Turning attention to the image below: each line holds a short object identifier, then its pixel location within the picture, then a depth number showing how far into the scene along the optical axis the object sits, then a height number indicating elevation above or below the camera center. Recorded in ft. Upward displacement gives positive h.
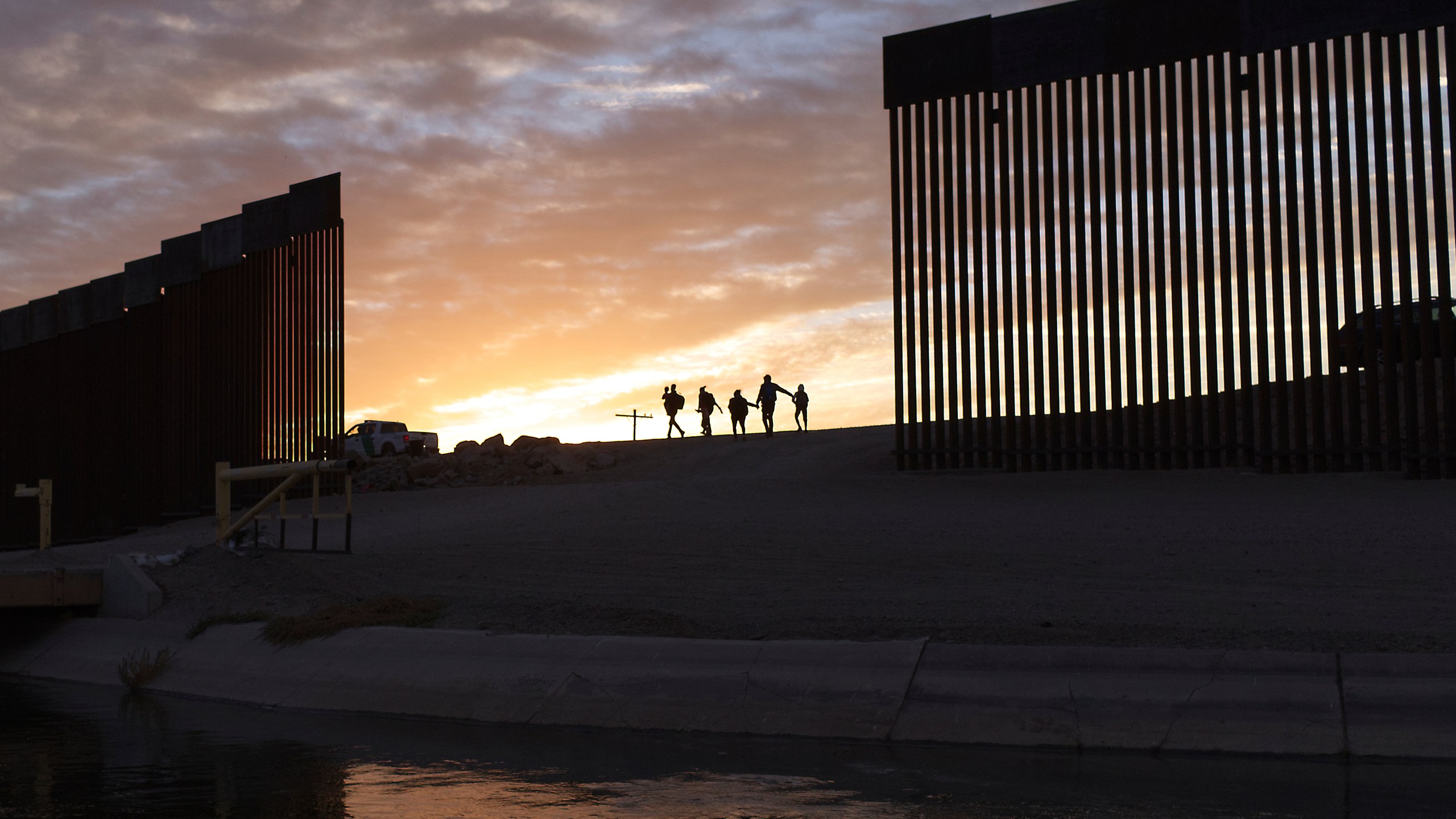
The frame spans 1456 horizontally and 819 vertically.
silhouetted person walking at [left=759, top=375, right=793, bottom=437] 99.40 +4.62
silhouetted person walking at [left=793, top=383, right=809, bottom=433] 103.14 +4.37
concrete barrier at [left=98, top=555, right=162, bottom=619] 46.83 -4.34
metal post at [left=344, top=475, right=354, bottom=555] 49.92 -2.05
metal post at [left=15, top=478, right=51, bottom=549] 59.31 -1.25
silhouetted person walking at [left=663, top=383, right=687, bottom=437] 109.09 +4.90
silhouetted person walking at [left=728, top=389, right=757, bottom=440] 99.81 +3.97
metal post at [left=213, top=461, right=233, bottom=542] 53.36 -1.30
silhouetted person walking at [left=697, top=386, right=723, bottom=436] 107.76 +4.85
